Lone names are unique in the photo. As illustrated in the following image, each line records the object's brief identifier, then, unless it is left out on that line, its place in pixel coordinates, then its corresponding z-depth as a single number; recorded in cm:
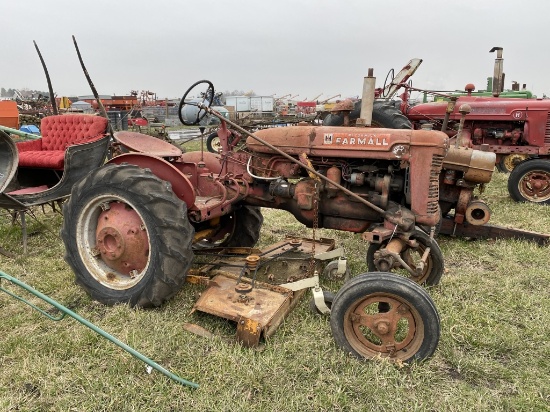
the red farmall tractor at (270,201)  271
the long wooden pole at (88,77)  423
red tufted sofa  486
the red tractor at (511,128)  591
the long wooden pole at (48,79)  545
